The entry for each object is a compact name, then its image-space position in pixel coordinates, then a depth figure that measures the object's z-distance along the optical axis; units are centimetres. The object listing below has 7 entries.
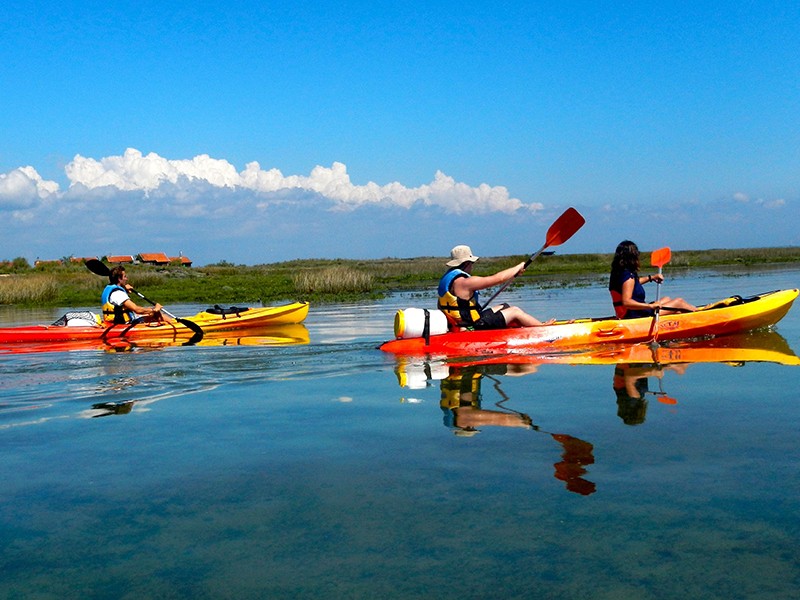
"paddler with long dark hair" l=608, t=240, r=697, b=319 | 1004
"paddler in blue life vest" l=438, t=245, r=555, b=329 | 966
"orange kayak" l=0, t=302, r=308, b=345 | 1358
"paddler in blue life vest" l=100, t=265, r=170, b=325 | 1370
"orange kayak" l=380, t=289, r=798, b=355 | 978
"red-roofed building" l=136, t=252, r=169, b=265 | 8938
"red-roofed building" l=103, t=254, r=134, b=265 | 8038
